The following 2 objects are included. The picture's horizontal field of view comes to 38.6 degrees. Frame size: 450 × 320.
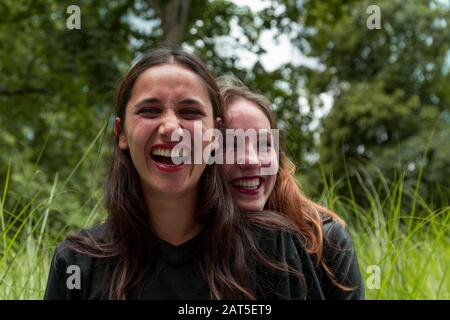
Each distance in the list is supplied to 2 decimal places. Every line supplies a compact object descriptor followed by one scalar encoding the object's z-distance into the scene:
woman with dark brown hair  1.56
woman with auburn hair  1.79
